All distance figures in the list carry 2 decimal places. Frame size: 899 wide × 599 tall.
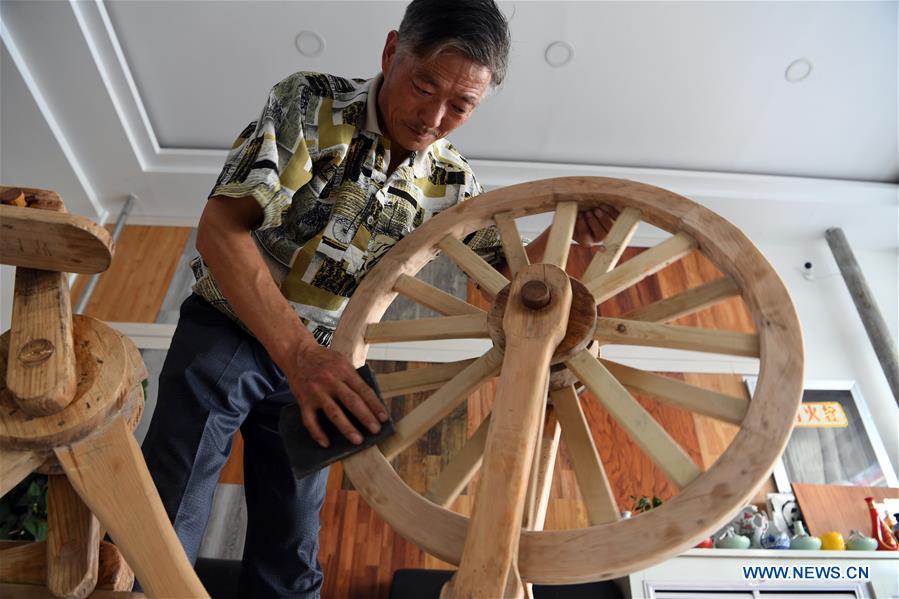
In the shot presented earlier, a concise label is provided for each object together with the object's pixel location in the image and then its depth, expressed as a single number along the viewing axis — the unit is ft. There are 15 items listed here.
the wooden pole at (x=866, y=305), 11.29
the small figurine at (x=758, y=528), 8.89
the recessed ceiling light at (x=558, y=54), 10.83
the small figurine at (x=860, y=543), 8.90
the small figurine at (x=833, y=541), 8.89
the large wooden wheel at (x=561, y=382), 2.51
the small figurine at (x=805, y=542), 8.81
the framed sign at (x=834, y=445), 10.56
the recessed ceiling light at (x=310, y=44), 10.88
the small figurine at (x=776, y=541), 8.75
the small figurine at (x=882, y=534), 9.12
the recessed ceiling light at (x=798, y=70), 11.08
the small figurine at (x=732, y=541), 8.63
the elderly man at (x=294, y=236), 3.80
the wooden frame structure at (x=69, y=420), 2.47
